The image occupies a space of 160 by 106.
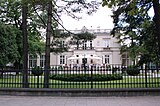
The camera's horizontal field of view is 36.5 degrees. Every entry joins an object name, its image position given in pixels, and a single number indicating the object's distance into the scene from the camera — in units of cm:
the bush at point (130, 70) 1234
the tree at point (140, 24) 870
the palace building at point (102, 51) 6525
